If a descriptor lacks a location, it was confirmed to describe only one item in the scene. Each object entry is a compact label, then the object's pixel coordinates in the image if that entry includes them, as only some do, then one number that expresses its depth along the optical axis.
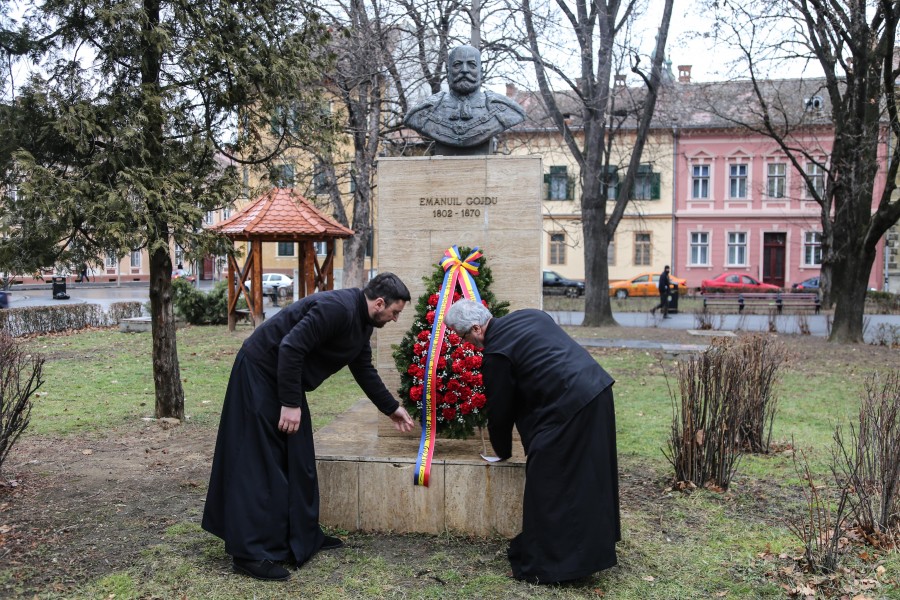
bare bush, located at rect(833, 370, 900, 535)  4.60
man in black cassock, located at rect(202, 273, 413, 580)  4.17
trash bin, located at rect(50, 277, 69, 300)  33.09
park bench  24.66
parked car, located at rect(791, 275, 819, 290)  36.87
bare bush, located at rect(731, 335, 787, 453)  6.82
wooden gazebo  15.95
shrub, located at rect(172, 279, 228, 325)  19.27
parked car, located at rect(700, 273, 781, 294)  35.03
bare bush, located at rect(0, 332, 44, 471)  5.26
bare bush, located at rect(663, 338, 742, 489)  5.83
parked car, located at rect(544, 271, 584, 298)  36.90
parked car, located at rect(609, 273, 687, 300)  36.16
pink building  38.97
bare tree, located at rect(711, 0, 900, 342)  14.61
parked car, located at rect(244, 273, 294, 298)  32.94
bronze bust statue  6.02
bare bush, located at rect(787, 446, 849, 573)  4.16
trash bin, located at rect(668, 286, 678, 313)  26.12
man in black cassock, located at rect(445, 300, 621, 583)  4.04
